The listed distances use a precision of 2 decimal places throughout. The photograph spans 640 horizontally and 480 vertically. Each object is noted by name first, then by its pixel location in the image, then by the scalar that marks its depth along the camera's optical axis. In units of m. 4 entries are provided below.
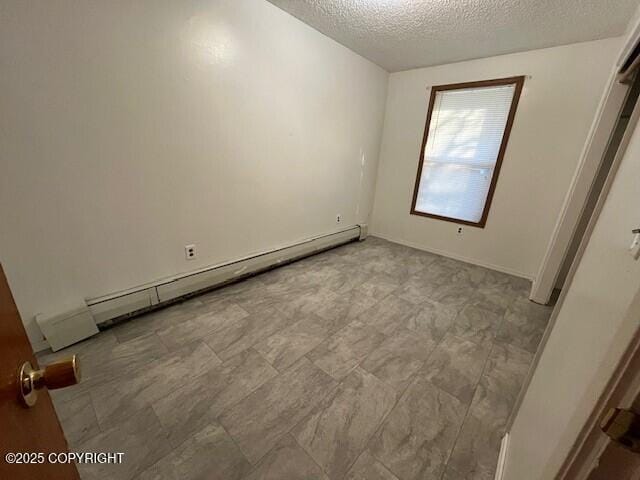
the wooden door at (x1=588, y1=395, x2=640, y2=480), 0.38
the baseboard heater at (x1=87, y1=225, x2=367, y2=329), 1.77
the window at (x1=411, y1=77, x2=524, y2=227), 2.93
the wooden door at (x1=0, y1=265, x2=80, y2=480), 0.37
